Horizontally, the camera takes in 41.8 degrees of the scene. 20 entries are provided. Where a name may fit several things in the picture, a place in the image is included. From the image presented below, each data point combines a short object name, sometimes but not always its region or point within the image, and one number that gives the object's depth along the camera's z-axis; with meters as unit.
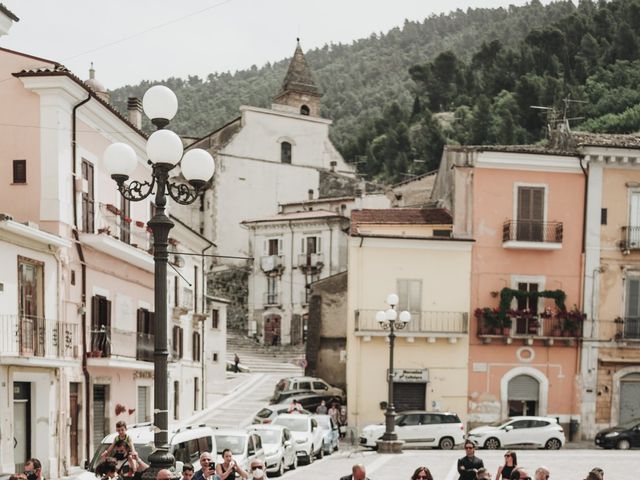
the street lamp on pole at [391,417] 25.39
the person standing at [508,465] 12.80
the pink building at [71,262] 20.56
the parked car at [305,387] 37.84
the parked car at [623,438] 29.50
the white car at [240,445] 18.73
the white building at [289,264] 60.28
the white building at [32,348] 19.05
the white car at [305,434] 24.34
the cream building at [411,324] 32.66
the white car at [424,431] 28.42
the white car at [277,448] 21.14
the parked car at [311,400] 35.53
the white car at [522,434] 28.31
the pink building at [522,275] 33.09
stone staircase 54.38
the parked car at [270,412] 31.64
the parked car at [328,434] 26.88
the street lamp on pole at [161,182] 9.34
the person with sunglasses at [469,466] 13.38
